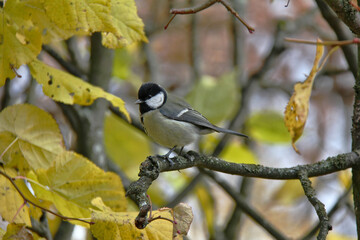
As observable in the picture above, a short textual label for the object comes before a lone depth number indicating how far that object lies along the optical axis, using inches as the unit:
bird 196.9
